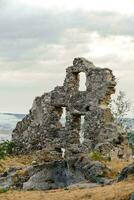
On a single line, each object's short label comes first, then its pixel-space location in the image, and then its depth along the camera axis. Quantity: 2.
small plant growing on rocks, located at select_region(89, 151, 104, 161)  28.29
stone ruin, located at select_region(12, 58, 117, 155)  37.28
